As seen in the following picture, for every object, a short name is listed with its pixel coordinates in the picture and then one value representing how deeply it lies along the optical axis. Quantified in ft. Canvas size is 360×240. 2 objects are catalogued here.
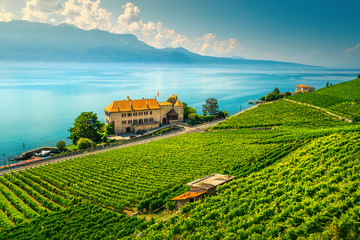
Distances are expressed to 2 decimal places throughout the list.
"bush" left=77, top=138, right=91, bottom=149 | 182.50
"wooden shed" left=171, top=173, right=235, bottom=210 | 88.79
